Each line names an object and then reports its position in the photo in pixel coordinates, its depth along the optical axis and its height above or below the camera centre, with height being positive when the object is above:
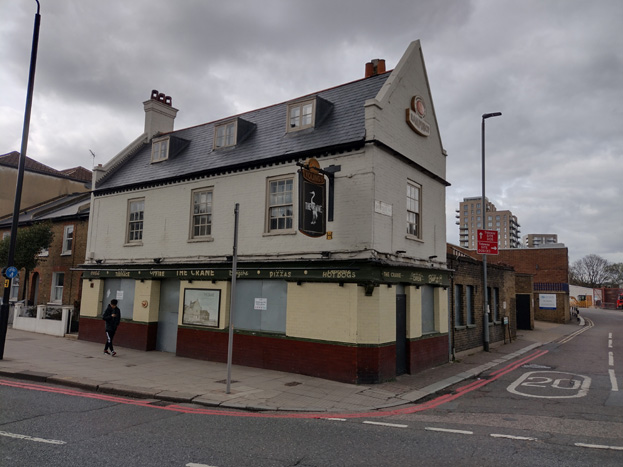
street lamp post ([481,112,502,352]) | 19.12 -0.69
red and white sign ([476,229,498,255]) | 19.11 +2.22
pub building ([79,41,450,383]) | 12.05 +1.55
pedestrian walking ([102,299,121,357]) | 14.91 -1.48
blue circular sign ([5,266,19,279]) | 13.73 +0.13
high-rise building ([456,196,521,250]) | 196.12 +28.78
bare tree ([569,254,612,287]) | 106.06 +6.08
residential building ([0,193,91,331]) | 23.36 +0.72
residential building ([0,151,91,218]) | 32.47 +7.42
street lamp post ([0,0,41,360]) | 13.42 +4.02
